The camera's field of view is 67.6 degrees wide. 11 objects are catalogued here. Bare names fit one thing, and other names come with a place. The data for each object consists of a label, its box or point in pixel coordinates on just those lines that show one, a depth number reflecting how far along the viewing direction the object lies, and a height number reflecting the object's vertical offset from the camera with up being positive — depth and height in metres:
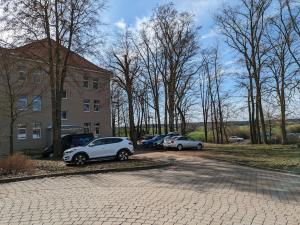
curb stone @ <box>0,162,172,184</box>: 8.03 -1.75
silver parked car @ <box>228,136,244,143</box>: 44.34 -3.00
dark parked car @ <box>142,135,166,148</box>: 23.15 -1.44
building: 15.49 +3.05
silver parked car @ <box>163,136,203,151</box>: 20.22 -1.53
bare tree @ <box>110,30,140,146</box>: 24.38 +5.81
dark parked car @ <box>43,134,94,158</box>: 17.31 -0.73
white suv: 12.77 -1.26
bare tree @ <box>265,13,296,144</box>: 22.96 +5.61
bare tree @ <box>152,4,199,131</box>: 26.67 +9.25
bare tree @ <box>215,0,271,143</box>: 25.34 +8.37
